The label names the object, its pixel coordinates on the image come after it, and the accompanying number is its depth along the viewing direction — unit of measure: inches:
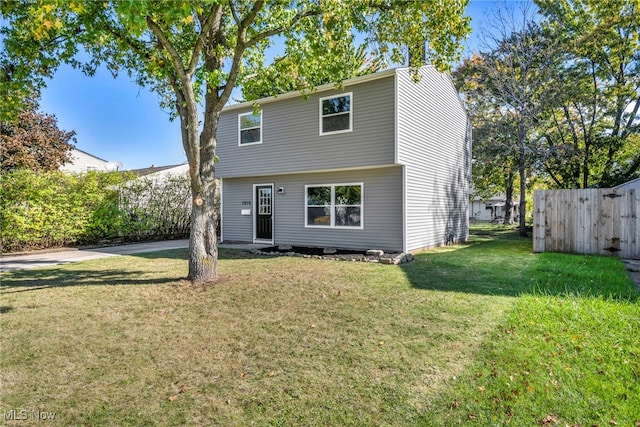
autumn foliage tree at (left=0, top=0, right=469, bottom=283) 229.0
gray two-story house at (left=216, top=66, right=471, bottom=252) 386.0
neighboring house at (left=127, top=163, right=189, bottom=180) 738.9
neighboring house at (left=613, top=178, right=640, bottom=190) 418.3
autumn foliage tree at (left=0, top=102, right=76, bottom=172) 698.2
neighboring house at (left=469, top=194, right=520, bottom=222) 1620.3
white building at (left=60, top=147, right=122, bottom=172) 951.8
